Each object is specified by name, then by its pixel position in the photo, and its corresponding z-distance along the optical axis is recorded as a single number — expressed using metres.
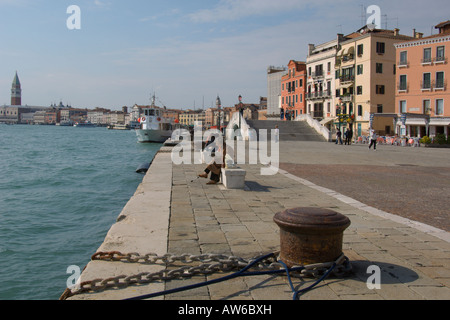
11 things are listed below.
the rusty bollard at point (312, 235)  4.11
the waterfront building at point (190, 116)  188.16
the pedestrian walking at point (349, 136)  33.44
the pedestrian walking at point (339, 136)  33.84
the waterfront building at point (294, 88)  60.66
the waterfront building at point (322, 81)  52.75
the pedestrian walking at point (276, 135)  34.13
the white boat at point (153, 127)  58.59
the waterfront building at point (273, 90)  75.76
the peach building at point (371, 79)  44.50
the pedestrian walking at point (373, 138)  28.46
